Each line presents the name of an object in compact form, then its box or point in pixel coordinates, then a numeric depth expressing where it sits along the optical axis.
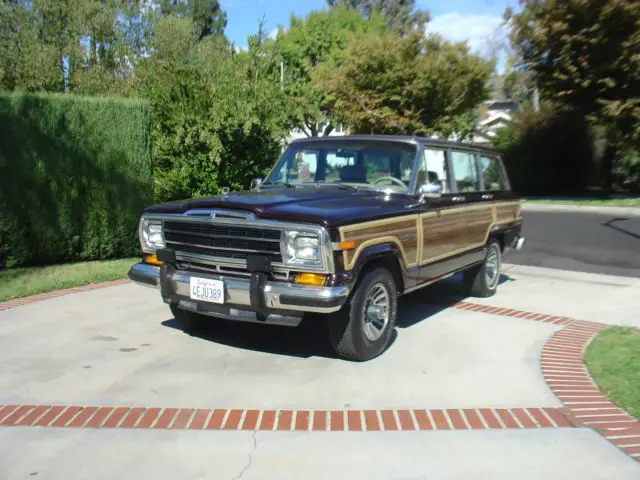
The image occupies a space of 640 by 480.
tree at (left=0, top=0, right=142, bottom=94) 22.31
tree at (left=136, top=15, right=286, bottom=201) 10.84
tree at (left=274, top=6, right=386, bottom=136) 34.78
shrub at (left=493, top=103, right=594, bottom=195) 27.38
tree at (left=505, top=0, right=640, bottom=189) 21.22
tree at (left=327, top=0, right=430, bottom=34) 65.50
